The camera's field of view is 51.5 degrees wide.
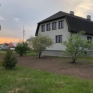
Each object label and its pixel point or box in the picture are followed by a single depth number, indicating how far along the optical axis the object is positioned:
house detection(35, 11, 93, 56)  12.19
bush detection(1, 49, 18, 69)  6.04
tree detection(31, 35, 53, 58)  10.63
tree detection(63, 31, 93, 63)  7.89
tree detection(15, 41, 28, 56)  11.98
